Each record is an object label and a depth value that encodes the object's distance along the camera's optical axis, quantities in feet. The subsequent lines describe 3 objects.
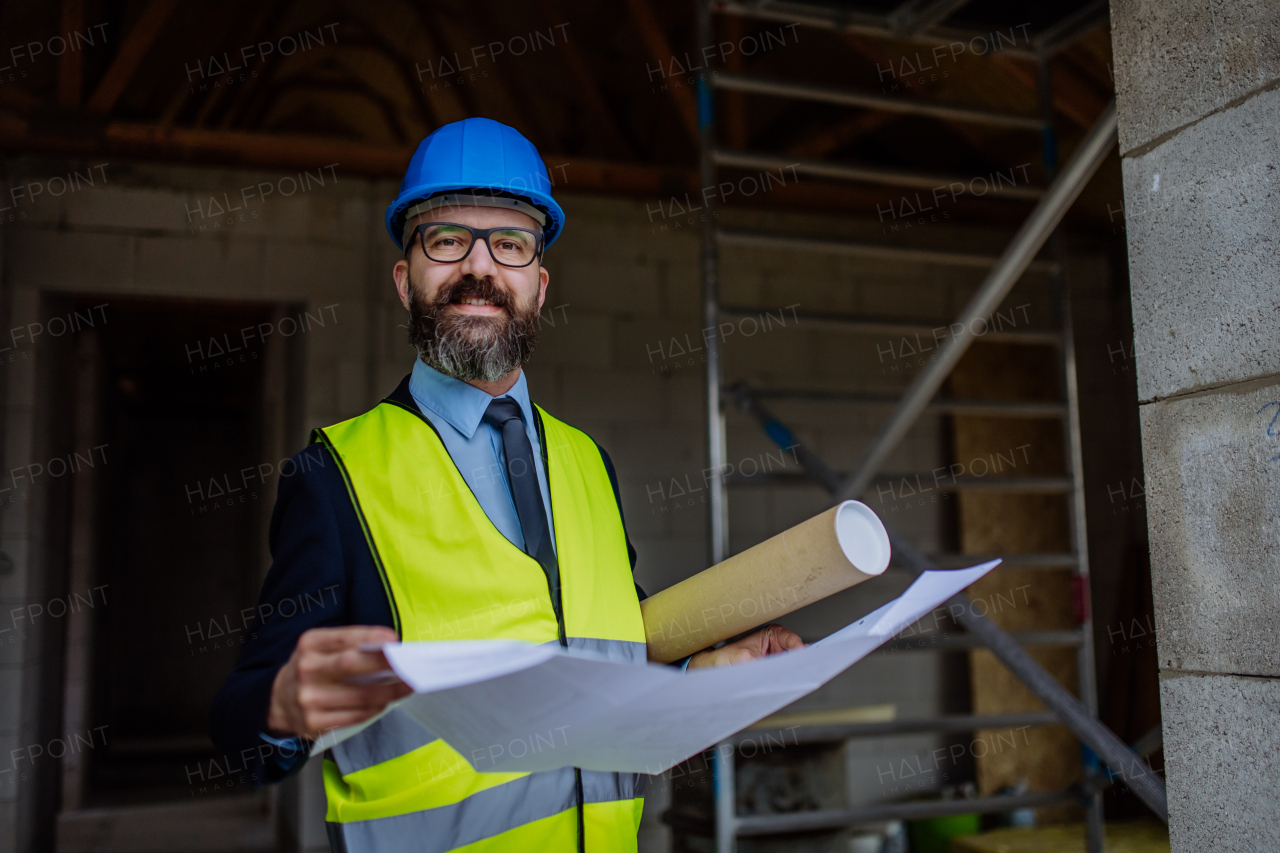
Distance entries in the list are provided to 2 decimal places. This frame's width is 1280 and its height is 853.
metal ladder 7.88
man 3.90
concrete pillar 3.75
